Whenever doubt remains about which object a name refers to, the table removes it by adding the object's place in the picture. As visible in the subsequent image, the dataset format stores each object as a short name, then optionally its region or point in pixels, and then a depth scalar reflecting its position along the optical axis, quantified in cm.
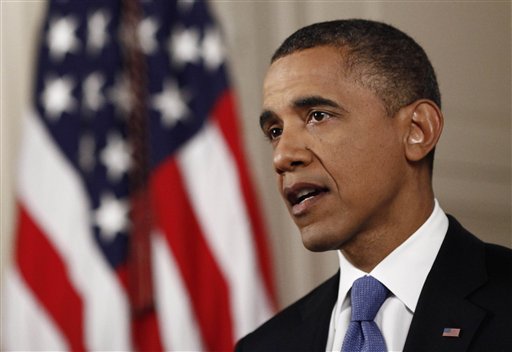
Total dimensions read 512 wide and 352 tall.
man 416
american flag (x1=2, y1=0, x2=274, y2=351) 720
